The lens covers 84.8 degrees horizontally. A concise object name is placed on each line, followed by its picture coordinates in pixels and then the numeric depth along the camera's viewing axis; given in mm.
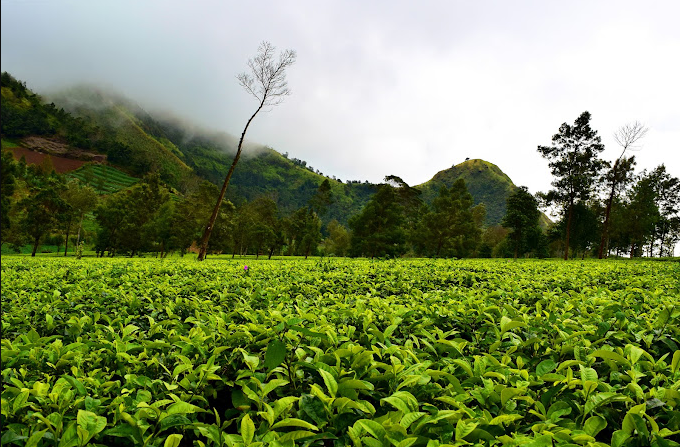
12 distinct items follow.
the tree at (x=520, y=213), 39000
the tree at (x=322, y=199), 67069
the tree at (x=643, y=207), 38125
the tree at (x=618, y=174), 31438
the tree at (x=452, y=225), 42594
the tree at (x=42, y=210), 38250
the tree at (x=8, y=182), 30641
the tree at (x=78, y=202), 41969
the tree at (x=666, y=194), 42031
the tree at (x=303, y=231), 46812
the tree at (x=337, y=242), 70500
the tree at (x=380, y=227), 36594
